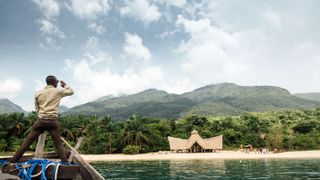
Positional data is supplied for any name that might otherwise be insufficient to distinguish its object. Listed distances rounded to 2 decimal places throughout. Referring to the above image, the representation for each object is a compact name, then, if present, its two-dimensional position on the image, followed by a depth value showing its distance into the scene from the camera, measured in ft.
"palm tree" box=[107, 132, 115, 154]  119.99
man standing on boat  12.64
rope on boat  11.25
